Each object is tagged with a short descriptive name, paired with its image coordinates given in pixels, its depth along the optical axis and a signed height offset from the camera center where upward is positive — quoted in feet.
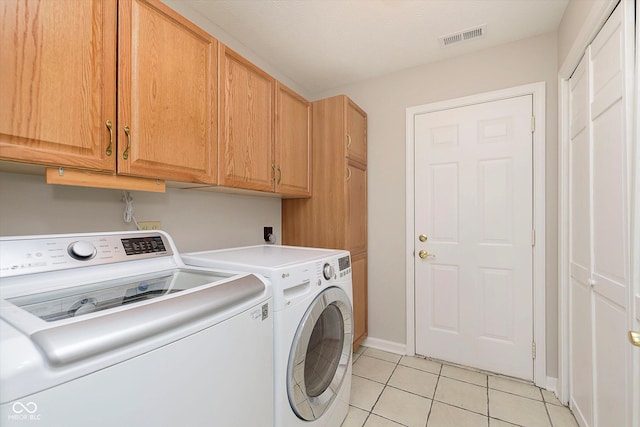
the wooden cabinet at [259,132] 4.89 +1.68
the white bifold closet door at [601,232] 3.49 -0.31
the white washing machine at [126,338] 1.68 -0.94
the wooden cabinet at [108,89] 2.73 +1.51
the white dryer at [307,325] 3.65 -1.74
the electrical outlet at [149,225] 4.68 -0.21
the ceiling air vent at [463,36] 6.19 +4.09
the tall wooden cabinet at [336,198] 7.08 +0.39
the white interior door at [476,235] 6.55 -0.59
